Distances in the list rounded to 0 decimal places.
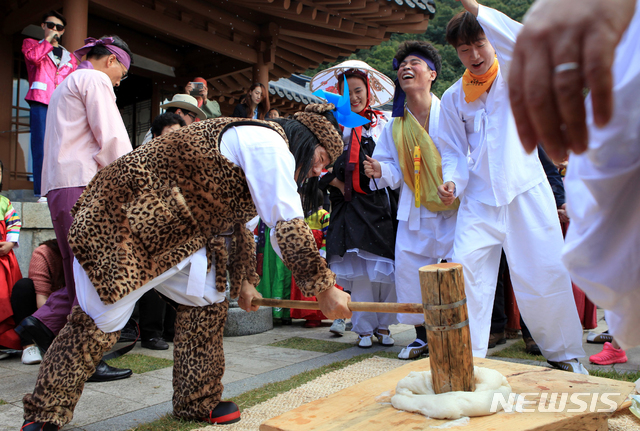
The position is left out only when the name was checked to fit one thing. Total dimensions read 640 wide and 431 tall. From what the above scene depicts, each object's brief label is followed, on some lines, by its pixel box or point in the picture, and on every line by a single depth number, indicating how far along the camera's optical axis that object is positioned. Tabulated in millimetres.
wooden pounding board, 1619
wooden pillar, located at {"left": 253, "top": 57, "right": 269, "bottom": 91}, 7400
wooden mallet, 1720
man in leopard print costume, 1946
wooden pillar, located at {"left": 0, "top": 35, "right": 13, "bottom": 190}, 6168
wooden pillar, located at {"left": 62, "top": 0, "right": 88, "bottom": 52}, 5031
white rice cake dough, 1677
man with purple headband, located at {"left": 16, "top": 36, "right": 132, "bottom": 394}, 2885
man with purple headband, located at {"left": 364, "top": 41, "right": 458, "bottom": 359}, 3592
